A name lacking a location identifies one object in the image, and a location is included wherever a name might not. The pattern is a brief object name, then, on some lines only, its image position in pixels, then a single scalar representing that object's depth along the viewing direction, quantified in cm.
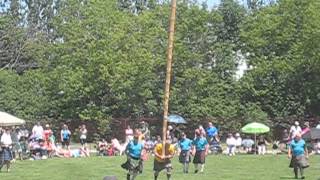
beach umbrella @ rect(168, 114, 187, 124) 4888
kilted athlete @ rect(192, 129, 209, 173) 2647
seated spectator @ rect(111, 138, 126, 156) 3878
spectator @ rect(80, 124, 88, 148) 3999
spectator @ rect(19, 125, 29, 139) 3938
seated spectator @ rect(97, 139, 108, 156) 3862
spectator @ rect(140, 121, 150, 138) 4152
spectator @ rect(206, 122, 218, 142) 3797
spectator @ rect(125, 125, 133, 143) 3973
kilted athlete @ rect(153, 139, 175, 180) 2211
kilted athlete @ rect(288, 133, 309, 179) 2370
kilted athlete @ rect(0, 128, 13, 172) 2749
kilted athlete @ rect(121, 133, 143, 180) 2214
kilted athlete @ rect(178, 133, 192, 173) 2661
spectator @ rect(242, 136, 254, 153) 3997
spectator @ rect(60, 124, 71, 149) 3969
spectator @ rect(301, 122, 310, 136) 3769
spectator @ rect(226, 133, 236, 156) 3866
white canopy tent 3860
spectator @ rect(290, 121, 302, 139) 3531
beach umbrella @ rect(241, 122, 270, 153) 4097
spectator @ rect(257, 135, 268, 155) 3894
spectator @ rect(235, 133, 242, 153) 3984
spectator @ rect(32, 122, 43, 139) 3719
